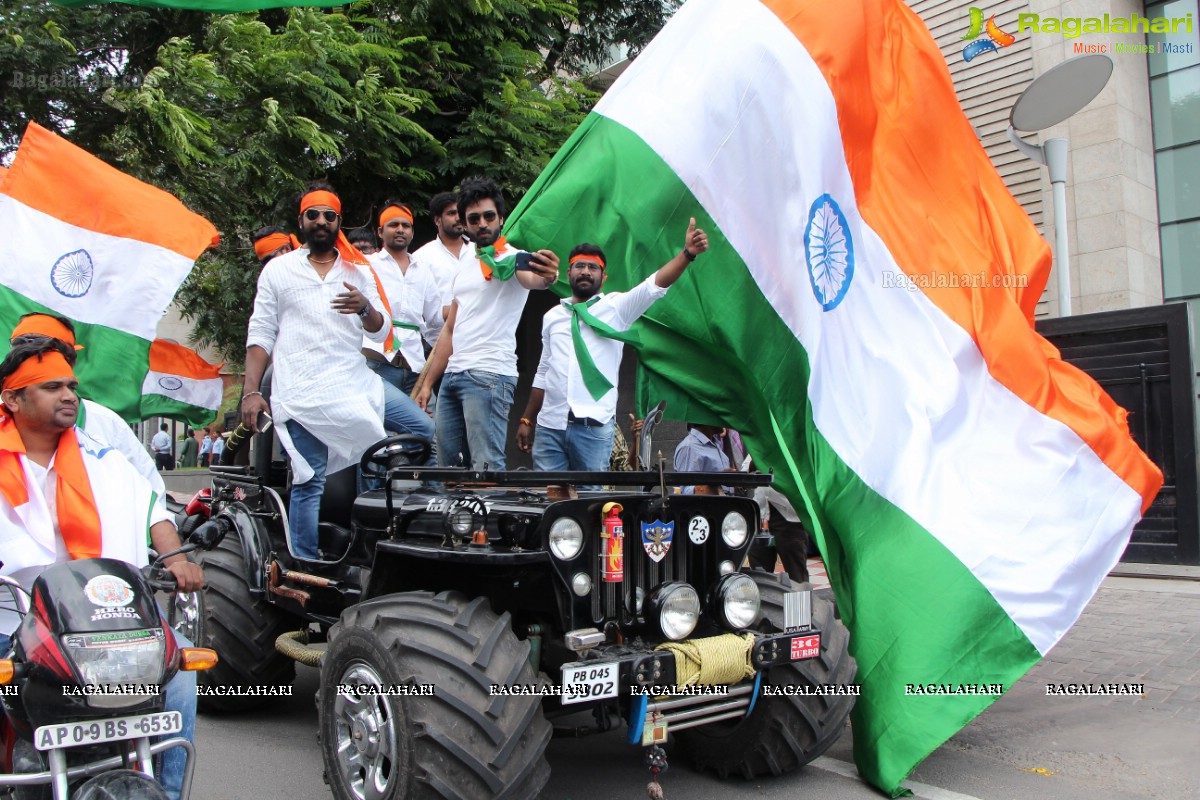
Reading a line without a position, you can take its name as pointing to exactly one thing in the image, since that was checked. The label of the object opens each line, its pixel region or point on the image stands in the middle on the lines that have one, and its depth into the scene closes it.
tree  10.23
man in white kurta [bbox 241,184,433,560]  5.64
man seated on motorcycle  3.35
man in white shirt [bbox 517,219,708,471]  5.82
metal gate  9.70
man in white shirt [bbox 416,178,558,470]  6.60
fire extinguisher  3.89
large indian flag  5.00
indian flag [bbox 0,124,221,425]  7.61
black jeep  3.51
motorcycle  2.88
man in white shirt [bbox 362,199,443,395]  7.44
